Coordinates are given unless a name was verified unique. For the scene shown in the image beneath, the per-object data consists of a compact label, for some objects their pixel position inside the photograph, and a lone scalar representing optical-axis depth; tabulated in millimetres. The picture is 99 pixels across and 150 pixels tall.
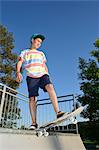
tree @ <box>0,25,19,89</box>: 8414
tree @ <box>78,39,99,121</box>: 9602
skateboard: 2005
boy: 2291
